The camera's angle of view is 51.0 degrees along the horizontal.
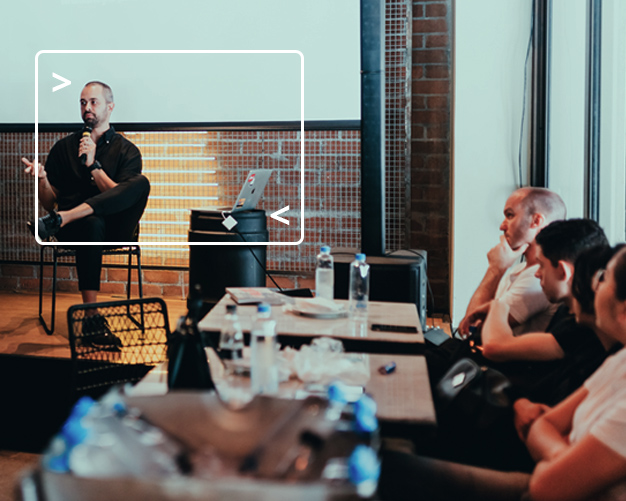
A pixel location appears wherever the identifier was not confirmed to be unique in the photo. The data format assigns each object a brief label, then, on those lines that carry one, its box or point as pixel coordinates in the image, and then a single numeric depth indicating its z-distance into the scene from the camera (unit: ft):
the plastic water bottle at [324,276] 7.69
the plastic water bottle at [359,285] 7.25
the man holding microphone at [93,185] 11.32
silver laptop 11.65
